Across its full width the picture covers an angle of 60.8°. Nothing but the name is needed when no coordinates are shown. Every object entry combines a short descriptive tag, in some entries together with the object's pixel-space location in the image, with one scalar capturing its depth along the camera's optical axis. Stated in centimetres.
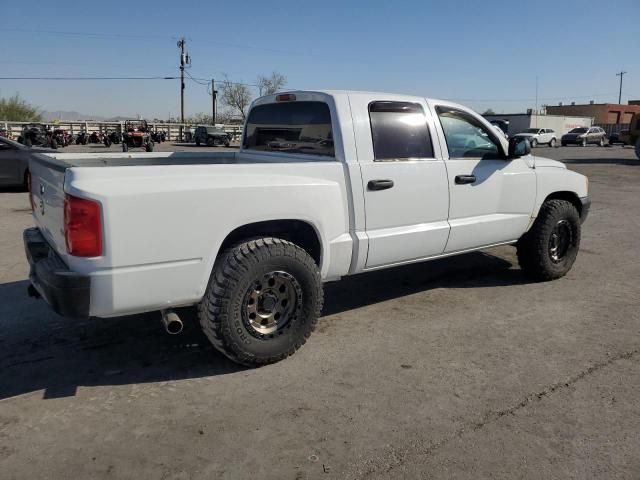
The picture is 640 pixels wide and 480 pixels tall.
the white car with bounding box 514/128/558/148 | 4278
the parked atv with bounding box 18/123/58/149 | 2528
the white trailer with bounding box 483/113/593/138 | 5119
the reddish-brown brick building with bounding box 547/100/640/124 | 7006
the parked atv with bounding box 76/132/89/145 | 3716
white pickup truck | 299
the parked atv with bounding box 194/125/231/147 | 3825
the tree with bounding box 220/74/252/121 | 7256
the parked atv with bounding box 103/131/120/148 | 3341
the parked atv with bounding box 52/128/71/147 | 3327
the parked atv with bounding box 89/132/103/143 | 3678
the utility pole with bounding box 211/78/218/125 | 6269
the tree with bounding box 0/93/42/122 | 5328
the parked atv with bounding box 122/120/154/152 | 3056
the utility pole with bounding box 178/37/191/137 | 5969
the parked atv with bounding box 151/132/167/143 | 4084
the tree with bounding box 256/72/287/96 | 7200
